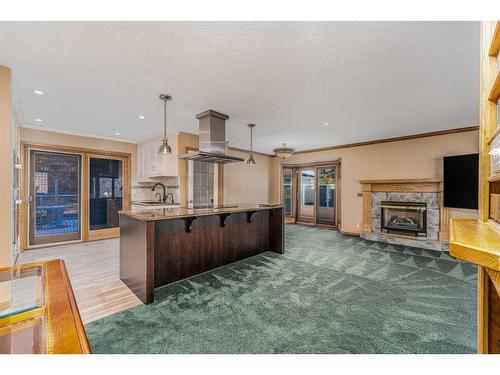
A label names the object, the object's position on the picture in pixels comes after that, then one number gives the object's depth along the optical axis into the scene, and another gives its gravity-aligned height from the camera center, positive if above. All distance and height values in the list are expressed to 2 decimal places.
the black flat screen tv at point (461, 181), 4.24 +0.11
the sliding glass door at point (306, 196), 7.82 -0.34
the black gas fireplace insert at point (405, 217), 5.01 -0.73
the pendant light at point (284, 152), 5.61 +0.87
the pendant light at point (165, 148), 3.36 +0.58
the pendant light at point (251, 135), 4.49 +1.13
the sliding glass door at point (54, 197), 4.66 -0.23
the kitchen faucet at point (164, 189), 5.64 -0.07
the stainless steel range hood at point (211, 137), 3.68 +0.83
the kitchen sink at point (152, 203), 5.20 -0.41
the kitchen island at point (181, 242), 2.59 -0.81
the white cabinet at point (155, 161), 4.99 +0.59
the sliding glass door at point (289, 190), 8.12 -0.13
